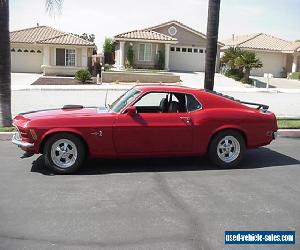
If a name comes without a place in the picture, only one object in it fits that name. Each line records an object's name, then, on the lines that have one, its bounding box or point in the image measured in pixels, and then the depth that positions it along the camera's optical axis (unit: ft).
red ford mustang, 21.74
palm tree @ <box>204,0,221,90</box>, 37.55
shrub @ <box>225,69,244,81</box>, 110.11
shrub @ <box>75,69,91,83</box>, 90.84
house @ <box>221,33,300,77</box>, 142.20
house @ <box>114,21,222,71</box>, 120.67
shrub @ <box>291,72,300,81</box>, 131.21
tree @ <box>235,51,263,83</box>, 104.32
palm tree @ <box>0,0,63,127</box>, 32.22
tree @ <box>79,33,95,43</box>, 206.67
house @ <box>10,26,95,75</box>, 113.50
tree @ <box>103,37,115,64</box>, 150.61
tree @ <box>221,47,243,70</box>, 109.91
